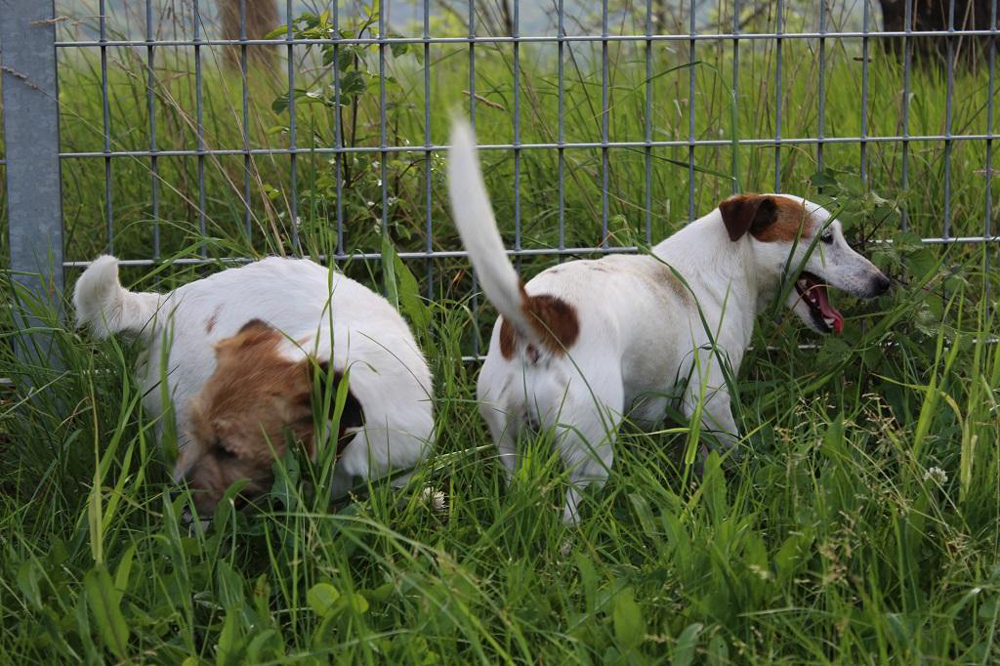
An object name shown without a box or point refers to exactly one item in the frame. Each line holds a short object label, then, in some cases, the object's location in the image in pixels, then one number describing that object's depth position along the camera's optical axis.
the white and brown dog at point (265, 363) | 2.74
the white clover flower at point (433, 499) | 2.99
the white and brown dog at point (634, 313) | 2.97
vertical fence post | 3.77
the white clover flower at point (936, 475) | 2.74
